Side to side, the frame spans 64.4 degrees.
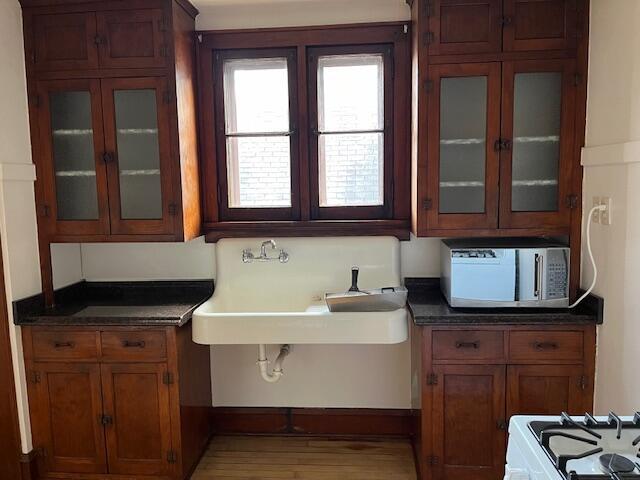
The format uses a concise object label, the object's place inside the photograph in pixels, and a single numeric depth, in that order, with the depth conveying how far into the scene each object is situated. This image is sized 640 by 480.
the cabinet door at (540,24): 2.24
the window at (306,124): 2.67
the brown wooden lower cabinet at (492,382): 2.23
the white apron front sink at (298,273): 2.72
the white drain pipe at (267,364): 2.64
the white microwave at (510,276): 2.29
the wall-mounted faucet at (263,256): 2.74
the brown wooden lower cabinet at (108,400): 2.36
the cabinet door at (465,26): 2.25
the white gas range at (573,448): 1.18
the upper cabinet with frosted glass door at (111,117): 2.39
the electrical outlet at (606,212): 2.12
